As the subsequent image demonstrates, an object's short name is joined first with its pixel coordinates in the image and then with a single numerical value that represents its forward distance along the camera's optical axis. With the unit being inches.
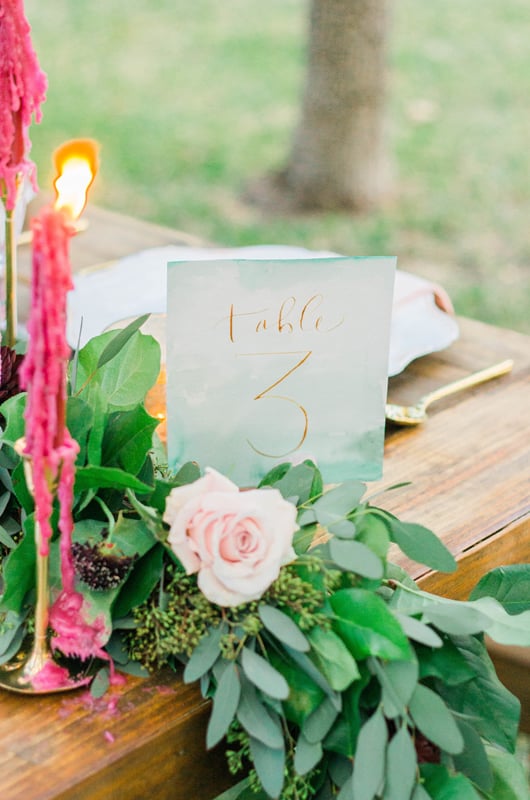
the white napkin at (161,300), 49.5
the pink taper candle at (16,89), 39.5
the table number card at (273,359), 37.3
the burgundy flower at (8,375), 38.2
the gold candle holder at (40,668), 34.0
